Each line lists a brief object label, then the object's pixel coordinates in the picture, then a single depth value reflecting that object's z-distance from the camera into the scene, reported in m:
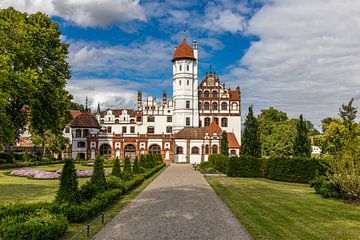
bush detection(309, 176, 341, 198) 18.39
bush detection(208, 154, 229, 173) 35.23
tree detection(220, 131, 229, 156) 46.84
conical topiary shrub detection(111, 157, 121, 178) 21.27
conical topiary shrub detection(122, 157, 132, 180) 23.16
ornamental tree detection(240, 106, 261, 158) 36.25
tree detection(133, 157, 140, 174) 27.71
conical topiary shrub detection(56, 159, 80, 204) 12.03
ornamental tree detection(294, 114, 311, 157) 30.33
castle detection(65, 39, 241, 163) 60.62
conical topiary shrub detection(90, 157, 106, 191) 16.61
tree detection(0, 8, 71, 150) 22.81
